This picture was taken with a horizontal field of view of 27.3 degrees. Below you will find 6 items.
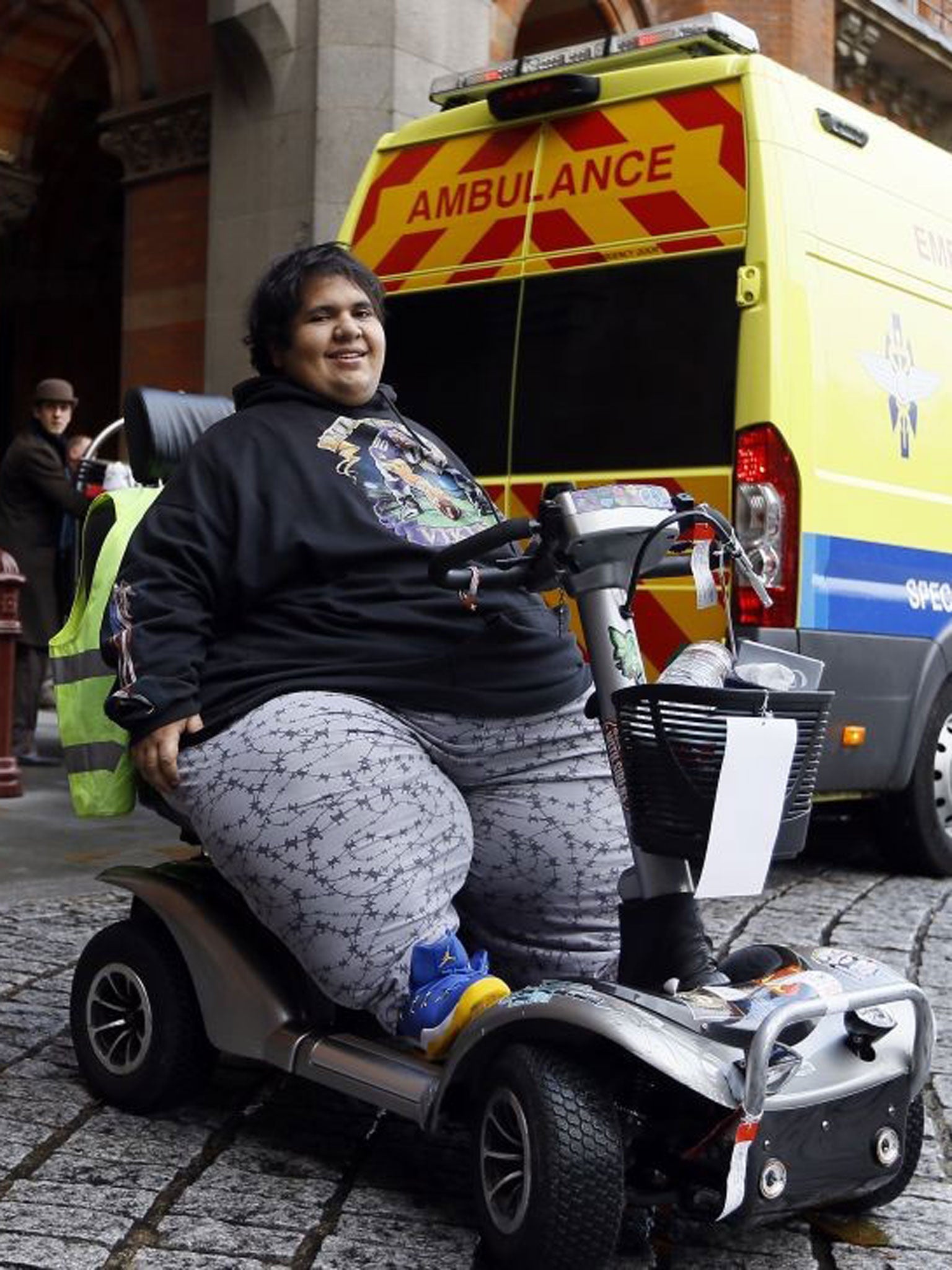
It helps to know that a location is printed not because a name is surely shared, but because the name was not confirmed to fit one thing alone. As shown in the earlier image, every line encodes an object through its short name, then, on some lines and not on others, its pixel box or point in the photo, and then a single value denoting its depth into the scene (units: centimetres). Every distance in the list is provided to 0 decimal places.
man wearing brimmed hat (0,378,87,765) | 897
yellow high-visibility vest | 359
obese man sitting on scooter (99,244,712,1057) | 316
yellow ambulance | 596
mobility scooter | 268
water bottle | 283
